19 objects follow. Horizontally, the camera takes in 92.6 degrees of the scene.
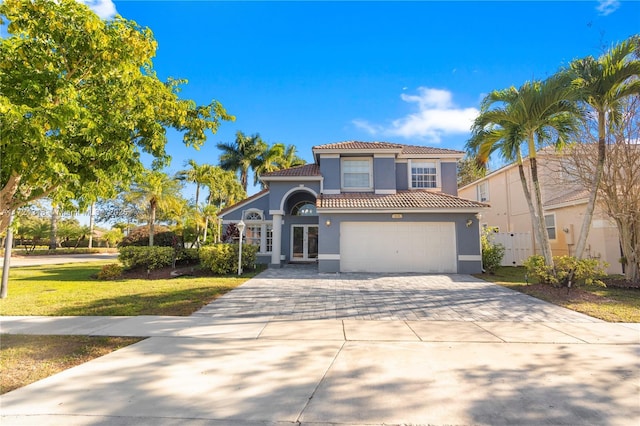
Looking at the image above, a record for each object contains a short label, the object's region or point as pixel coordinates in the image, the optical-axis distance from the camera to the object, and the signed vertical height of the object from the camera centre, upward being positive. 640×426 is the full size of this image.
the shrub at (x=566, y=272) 9.55 -1.15
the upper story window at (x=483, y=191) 23.06 +3.41
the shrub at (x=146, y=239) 21.64 -0.28
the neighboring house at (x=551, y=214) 13.63 +1.26
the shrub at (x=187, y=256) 16.58 -1.14
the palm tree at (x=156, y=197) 16.92 +2.15
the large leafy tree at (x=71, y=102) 4.10 +2.06
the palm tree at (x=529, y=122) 9.71 +3.89
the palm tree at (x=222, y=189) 23.08 +4.11
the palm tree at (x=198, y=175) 21.54 +4.68
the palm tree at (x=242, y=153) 29.88 +8.04
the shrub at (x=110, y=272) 13.75 -1.70
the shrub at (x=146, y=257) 14.54 -1.05
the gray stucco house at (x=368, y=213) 14.31 +1.14
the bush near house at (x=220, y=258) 14.08 -1.05
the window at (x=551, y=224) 16.81 +0.65
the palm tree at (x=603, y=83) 9.40 +4.82
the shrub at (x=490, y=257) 14.30 -1.00
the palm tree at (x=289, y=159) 31.25 +8.17
